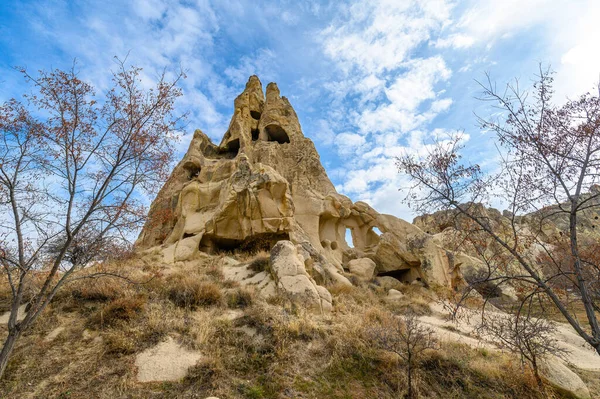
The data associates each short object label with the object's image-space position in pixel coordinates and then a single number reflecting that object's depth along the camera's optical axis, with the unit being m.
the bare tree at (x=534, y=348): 5.23
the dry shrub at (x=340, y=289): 11.25
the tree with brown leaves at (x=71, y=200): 4.83
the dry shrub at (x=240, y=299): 7.84
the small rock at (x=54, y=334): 5.67
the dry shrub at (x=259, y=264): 11.04
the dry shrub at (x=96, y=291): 7.25
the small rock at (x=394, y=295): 12.89
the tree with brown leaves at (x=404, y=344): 5.09
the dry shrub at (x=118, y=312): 6.21
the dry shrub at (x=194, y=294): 7.54
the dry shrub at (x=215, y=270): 10.71
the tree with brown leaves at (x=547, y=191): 4.39
